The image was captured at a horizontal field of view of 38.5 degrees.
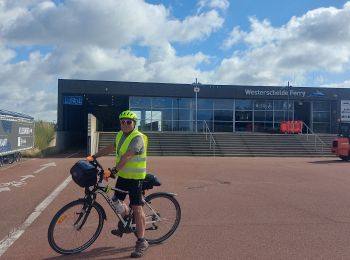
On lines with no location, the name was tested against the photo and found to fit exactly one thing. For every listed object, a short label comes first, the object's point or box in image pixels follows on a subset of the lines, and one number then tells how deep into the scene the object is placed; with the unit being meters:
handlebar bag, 5.79
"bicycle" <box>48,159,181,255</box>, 5.90
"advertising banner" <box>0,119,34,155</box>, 20.30
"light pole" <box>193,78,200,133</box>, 42.41
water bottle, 6.12
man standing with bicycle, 5.97
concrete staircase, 33.09
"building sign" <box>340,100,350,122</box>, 45.53
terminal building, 42.44
